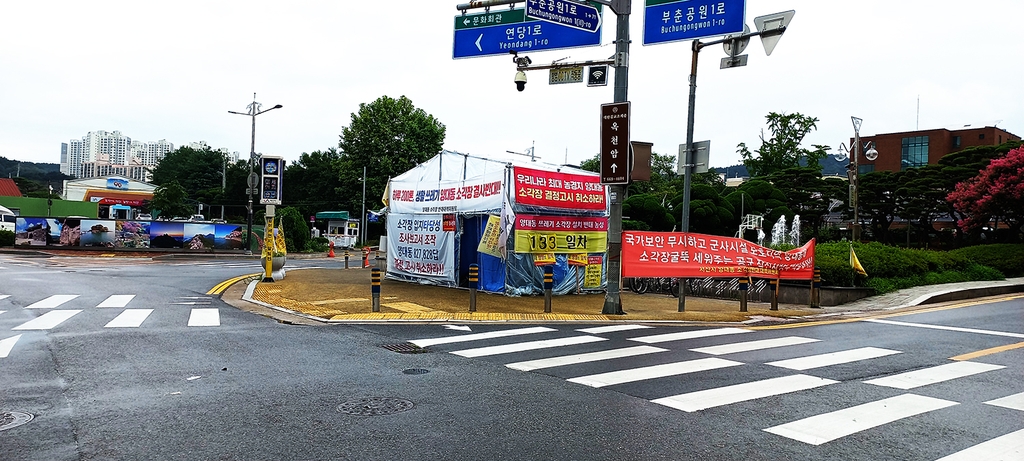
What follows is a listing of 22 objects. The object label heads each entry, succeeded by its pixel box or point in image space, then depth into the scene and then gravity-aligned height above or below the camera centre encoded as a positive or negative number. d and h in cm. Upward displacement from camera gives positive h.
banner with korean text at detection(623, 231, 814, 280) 1537 -51
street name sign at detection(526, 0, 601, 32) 1120 +392
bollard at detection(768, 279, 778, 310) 1512 -137
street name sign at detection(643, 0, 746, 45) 1090 +376
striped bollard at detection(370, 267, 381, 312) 1328 -127
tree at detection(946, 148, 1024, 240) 2581 +207
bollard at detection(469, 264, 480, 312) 1334 -118
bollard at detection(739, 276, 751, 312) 1424 -117
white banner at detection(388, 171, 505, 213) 1708 +95
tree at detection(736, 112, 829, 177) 6256 +898
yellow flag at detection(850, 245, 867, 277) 1750 -61
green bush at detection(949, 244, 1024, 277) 2420 -40
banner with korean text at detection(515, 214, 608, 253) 1666 -8
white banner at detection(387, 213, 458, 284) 1908 -64
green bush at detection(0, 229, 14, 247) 3766 -142
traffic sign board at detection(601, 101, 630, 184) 1303 +182
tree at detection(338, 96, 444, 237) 5112 +686
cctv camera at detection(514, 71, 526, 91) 1304 +301
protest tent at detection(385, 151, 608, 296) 1661 +14
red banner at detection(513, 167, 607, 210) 1650 +110
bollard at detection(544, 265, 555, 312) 1373 -109
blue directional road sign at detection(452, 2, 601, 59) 1259 +381
